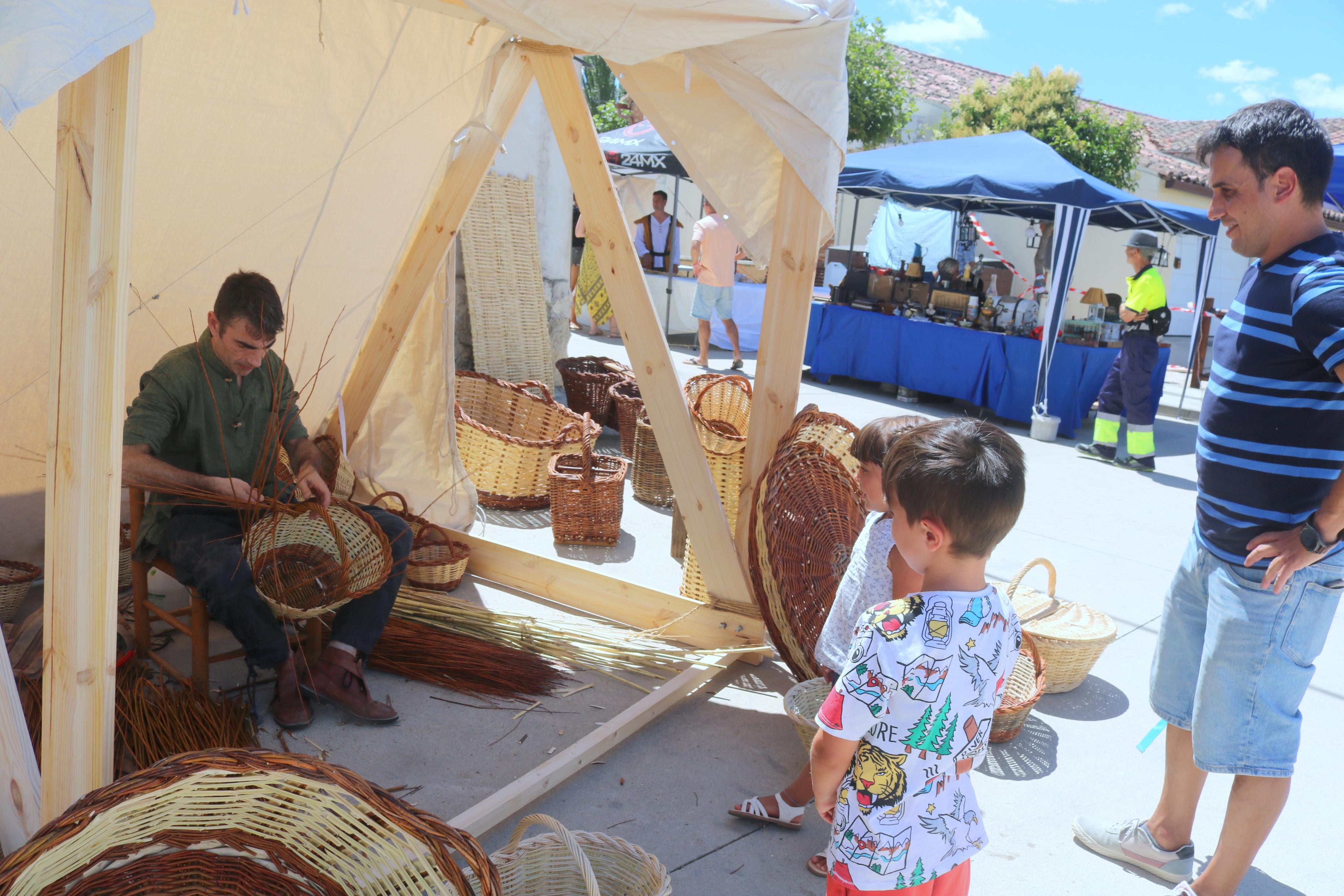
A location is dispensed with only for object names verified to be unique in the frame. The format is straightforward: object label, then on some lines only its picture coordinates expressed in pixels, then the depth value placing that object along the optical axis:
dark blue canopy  8.12
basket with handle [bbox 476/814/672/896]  1.91
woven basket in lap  2.78
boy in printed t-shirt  1.45
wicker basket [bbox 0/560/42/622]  3.10
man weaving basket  2.69
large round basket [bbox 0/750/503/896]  1.45
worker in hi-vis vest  7.49
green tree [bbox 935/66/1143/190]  19.22
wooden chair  2.71
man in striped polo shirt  1.93
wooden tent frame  1.55
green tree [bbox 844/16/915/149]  20.12
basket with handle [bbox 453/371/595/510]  4.85
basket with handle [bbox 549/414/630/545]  4.45
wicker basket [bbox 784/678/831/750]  2.53
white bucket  8.39
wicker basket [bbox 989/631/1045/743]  2.94
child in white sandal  2.16
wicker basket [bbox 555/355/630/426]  6.22
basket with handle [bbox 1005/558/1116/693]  3.39
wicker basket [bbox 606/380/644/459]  5.74
